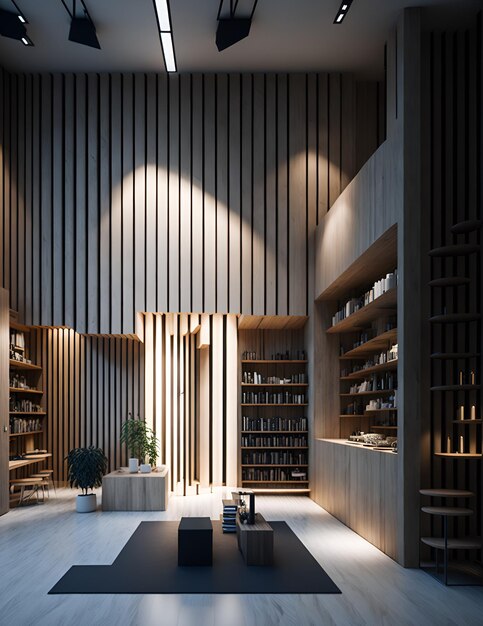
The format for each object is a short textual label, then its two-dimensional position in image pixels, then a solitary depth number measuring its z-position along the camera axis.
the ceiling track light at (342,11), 10.10
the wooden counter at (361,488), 8.12
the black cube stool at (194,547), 7.59
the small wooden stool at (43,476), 12.58
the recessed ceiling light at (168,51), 11.05
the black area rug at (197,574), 6.64
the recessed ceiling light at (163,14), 9.82
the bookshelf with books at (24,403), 13.18
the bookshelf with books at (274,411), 13.75
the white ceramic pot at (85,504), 11.41
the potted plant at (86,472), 11.45
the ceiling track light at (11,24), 10.93
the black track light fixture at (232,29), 11.03
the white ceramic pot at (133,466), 12.12
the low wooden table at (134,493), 11.64
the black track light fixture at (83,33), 11.02
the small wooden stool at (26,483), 12.16
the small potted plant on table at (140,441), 12.66
